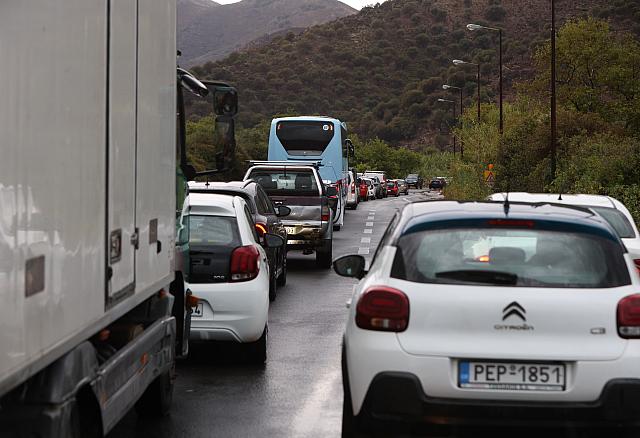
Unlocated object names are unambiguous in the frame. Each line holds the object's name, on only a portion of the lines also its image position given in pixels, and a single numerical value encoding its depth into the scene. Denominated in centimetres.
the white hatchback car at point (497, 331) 602
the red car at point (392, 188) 8744
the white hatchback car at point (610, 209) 1260
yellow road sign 4884
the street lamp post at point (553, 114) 3716
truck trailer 398
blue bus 4397
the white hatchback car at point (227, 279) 1046
